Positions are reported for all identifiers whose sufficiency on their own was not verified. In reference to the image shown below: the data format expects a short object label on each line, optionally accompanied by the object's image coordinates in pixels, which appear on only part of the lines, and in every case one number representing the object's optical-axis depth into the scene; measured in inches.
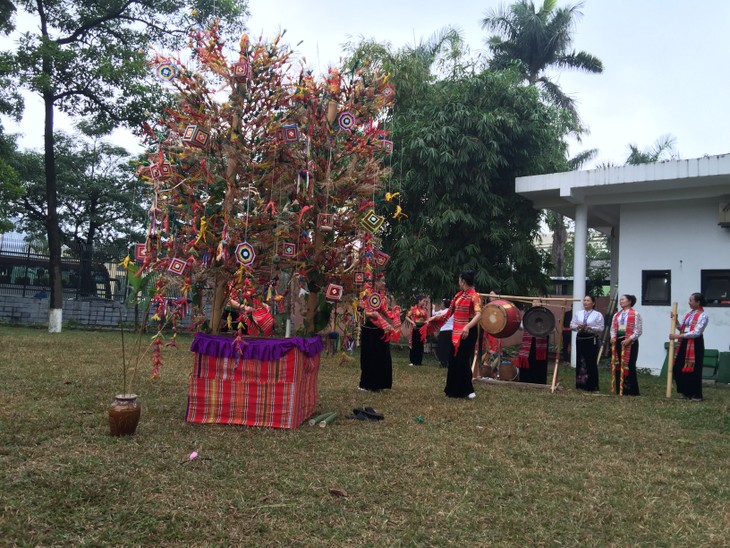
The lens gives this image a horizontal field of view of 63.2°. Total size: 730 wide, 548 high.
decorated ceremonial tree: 212.1
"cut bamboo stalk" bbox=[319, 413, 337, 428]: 223.8
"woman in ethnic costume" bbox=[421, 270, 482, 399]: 305.1
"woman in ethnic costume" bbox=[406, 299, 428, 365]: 478.3
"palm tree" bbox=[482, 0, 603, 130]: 847.7
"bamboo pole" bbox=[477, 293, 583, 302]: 349.8
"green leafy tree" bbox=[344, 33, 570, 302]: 542.0
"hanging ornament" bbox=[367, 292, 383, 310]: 251.8
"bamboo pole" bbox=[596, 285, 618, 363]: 523.8
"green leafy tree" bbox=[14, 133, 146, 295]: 928.3
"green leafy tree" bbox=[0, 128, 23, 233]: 552.1
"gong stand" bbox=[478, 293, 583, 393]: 346.0
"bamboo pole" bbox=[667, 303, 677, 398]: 330.0
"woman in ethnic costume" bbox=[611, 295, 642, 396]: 341.7
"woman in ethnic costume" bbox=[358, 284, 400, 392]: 308.7
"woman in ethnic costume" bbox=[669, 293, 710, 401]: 326.6
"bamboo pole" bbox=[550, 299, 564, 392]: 344.3
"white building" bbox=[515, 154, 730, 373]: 459.8
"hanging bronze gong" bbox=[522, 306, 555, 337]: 366.6
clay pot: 188.4
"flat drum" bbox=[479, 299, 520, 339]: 350.0
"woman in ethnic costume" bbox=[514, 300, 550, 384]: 381.7
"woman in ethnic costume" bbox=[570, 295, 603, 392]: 358.0
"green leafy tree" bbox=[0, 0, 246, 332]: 597.0
